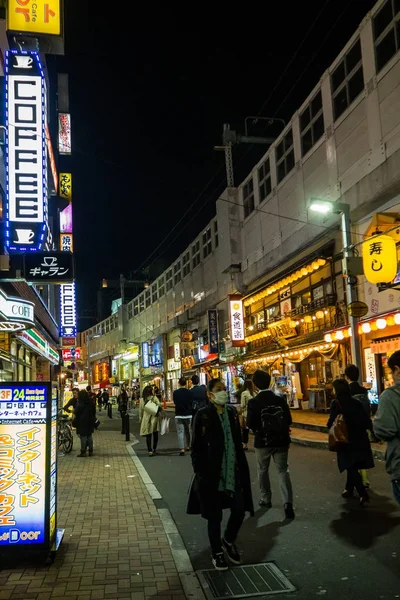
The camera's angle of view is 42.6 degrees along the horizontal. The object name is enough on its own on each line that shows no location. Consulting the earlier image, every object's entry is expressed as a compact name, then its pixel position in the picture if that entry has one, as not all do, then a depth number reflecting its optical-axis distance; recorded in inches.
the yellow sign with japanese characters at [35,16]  542.0
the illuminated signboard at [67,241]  1031.6
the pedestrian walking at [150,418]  522.0
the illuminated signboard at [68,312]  1244.5
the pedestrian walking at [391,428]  167.5
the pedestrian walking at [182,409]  515.2
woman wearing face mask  198.2
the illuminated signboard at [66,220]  1044.5
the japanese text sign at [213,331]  1471.5
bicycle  572.4
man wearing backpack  268.5
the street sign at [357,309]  583.5
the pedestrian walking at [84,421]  541.3
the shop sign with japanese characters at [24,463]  203.3
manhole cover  175.0
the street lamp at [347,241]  609.6
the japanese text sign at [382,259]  550.6
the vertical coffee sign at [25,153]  454.9
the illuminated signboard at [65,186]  1091.9
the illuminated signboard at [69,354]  1829.5
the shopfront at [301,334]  837.2
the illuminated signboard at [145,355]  2407.6
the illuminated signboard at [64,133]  1159.6
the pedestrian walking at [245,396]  515.8
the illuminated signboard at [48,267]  452.8
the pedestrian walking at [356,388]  361.1
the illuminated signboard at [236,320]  1230.9
